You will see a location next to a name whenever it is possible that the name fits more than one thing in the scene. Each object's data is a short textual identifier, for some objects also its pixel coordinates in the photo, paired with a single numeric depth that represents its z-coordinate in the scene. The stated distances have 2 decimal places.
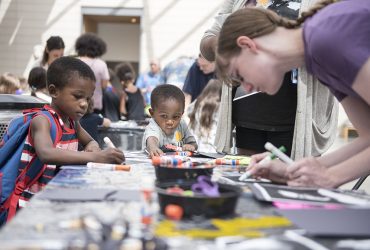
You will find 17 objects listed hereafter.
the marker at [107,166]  1.48
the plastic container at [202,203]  0.88
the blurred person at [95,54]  4.54
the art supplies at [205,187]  0.99
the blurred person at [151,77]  7.50
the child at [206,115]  3.57
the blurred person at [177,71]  6.36
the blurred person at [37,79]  3.87
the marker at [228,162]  1.76
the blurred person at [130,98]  6.14
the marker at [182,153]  1.99
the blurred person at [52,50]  4.36
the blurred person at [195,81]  4.39
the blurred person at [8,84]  5.09
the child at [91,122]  3.70
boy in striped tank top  1.63
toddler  2.44
